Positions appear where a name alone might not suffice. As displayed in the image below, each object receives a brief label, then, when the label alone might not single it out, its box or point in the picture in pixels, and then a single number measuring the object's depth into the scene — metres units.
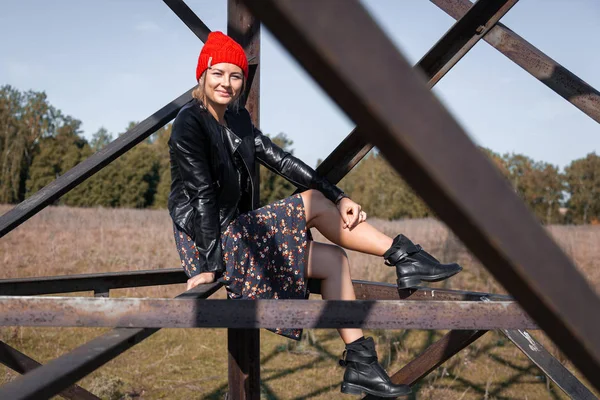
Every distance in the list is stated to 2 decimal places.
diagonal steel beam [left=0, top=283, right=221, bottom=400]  1.14
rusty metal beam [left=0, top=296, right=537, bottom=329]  1.73
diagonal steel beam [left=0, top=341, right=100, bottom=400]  2.90
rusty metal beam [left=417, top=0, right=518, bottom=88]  2.55
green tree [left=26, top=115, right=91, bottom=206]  32.62
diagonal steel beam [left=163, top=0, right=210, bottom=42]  3.09
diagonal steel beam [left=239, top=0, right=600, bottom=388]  0.57
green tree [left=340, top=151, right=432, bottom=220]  31.14
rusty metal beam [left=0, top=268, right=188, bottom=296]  2.77
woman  2.32
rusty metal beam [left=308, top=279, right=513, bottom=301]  2.59
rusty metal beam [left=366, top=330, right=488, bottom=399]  2.66
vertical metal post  2.93
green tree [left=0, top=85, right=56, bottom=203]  31.38
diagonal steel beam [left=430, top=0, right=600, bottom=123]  2.56
